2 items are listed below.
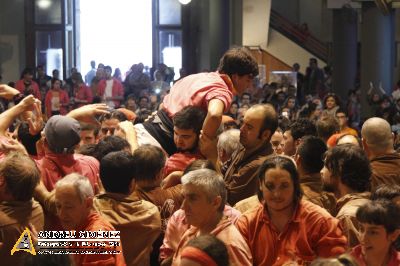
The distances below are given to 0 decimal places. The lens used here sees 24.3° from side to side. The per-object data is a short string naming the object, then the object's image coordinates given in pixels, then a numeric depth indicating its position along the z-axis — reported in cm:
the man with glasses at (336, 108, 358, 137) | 995
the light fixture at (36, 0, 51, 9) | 2647
